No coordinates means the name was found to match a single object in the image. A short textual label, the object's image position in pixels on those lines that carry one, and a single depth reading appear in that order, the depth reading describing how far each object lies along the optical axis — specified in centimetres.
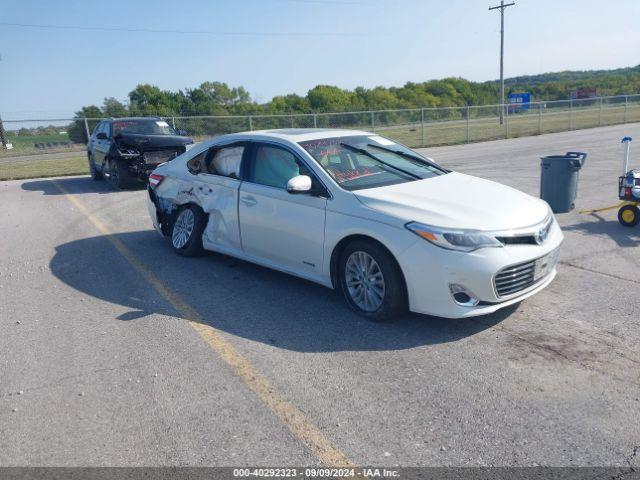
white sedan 446
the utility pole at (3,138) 3135
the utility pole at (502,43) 4662
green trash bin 871
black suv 1299
